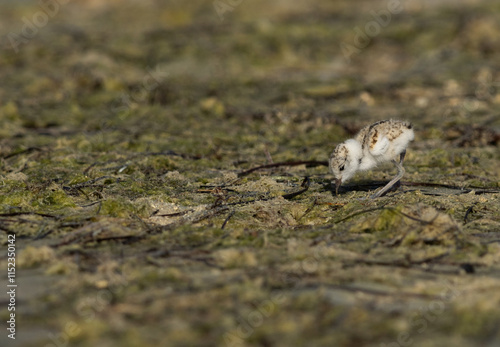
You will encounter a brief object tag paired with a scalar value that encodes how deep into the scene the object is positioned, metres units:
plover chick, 9.05
